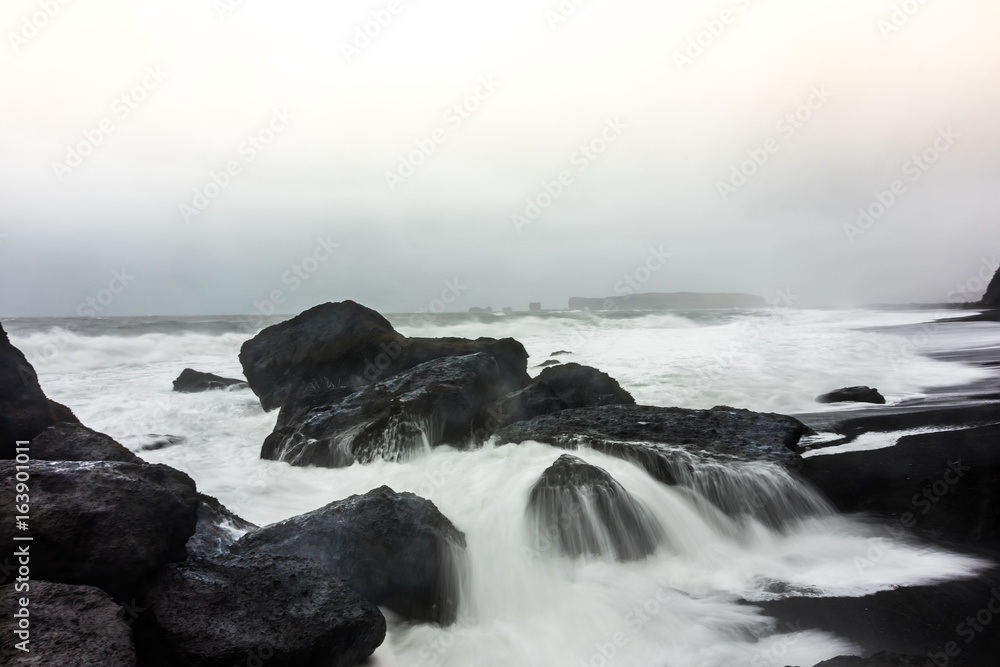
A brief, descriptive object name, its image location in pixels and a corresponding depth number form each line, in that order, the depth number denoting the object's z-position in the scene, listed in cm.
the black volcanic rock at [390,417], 863
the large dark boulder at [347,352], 1222
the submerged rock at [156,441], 1023
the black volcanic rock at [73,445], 546
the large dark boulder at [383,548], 474
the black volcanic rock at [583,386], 1096
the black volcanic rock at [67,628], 275
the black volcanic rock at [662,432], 724
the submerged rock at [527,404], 991
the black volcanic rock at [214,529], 478
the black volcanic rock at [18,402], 540
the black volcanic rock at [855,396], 1118
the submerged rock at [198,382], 1738
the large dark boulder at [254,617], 341
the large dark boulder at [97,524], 353
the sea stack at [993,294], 4488
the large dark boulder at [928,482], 571
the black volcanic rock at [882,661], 326
